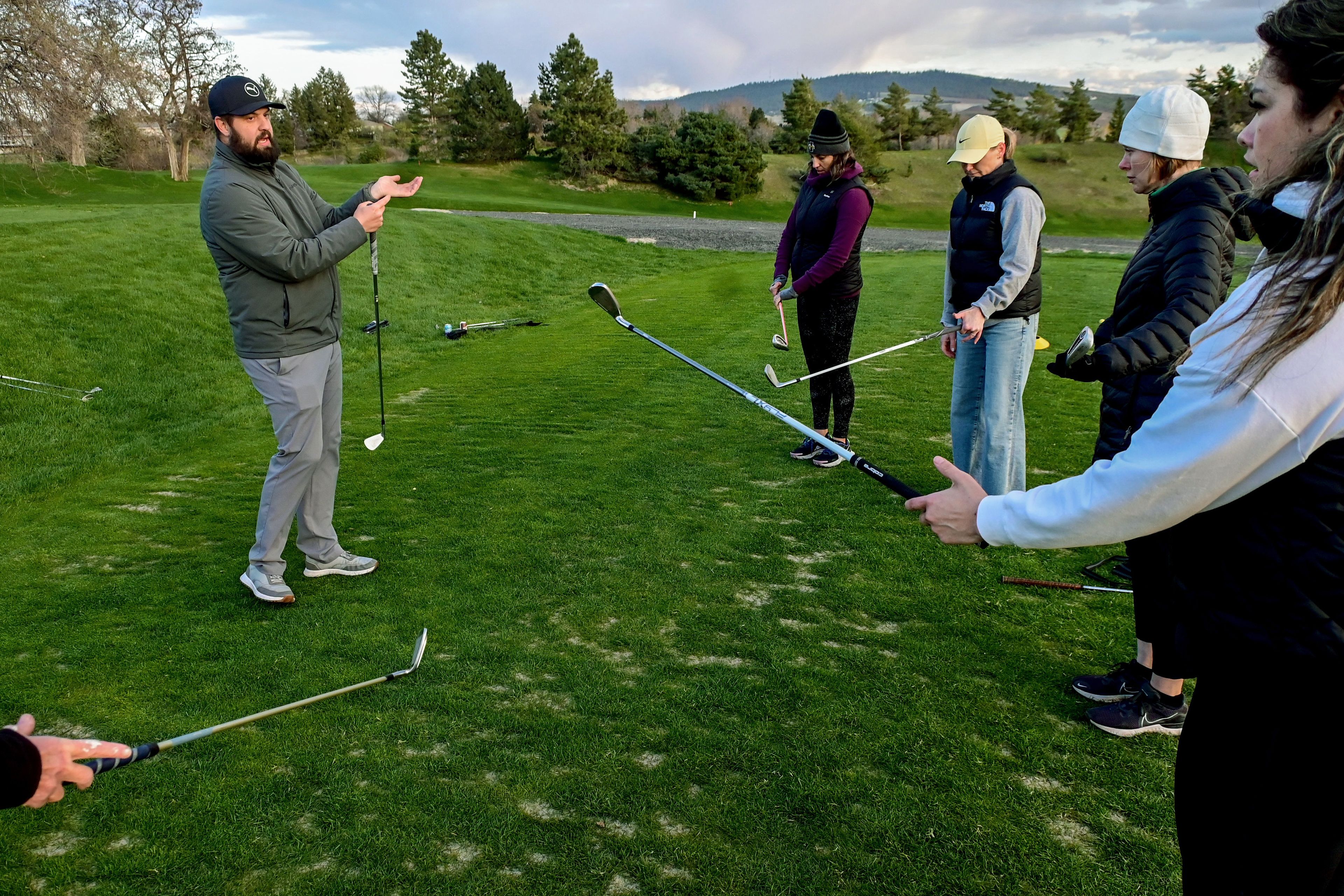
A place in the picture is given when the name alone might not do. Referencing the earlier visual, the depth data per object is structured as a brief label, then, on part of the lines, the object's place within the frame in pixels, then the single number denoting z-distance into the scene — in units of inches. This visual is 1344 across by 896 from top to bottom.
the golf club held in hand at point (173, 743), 97.5
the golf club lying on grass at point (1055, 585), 185.8
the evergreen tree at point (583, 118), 2180.1
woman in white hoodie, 57.6
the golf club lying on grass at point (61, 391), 353.4
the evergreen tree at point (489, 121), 2377.0
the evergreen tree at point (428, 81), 2620.6
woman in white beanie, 130.3
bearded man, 169.3
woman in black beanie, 252.2
